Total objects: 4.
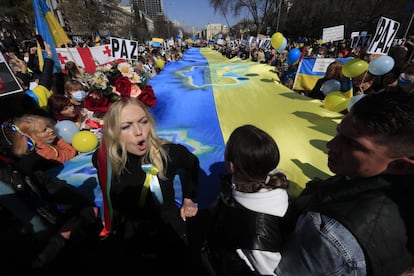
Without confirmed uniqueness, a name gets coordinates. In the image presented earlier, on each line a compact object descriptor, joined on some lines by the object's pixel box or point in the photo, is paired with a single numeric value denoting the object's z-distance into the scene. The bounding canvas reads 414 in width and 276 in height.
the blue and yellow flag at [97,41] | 18.27
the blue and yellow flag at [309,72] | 5.99
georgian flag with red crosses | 5.86
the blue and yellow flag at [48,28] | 4.00
